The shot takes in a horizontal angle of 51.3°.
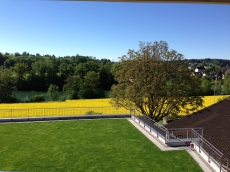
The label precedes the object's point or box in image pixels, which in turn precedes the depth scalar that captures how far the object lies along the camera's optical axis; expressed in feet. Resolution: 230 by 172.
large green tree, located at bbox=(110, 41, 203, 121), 50.49
